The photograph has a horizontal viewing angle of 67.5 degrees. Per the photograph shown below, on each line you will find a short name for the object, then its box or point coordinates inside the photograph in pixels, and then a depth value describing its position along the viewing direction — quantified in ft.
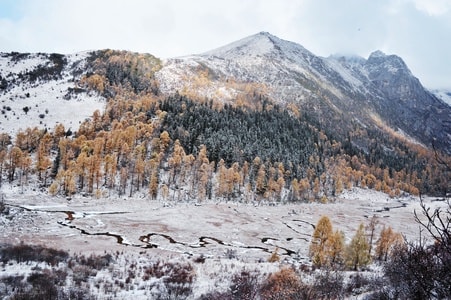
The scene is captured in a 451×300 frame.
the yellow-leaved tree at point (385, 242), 199.21
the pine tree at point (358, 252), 166.50
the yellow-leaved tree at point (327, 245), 171.34
